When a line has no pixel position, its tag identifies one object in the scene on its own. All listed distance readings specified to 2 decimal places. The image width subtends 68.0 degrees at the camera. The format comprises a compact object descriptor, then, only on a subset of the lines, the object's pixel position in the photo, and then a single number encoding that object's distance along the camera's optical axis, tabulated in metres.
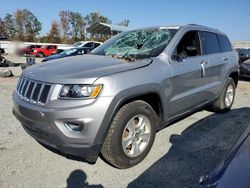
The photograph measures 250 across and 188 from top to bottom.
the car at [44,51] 21.84
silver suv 2.00
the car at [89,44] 17.03
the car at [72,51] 11.18
